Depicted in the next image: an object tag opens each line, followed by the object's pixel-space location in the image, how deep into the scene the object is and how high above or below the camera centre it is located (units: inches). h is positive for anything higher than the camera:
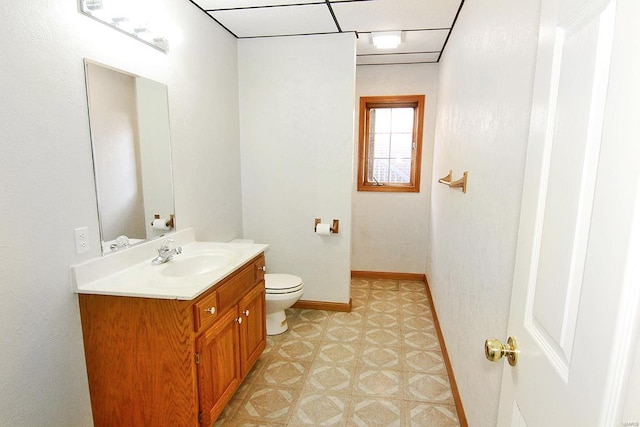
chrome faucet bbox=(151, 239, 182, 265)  77.5 -21.3
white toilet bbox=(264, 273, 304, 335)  109.7 -42.6
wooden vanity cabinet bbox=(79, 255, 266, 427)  60.8 -35.5
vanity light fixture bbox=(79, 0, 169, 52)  61.7 +27.2
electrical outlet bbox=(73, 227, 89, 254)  61.2 -14.1
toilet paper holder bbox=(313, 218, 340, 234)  125.6 -23.0
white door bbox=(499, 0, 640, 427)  17.9 -3.5
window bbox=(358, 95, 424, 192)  156.9 +8.7
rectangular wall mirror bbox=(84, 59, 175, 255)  65.5 +1.0
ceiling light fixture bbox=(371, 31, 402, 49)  113.9 +41.4
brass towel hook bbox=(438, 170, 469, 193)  79.1 -4.7
